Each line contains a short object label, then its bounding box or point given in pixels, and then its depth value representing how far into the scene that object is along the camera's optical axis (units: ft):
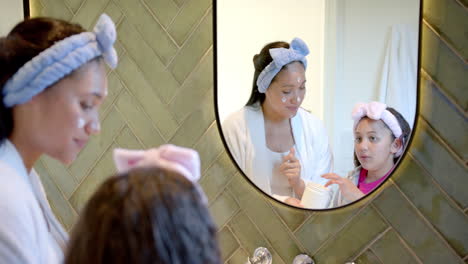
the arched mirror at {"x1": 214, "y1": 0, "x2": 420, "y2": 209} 3.93
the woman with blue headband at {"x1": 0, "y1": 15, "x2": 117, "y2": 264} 2.74
